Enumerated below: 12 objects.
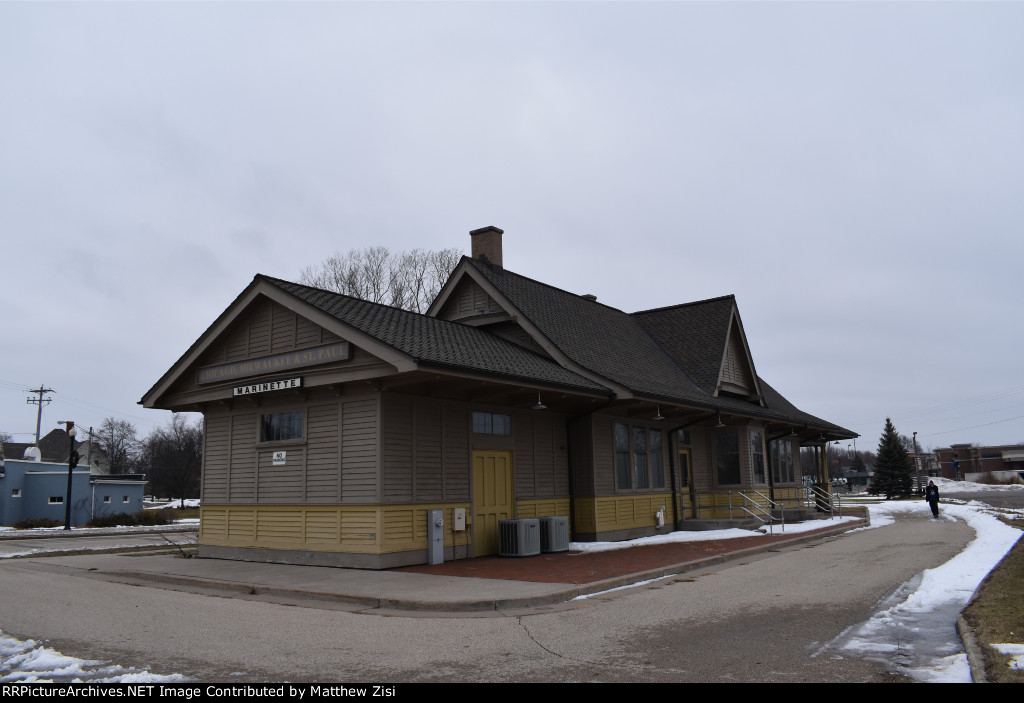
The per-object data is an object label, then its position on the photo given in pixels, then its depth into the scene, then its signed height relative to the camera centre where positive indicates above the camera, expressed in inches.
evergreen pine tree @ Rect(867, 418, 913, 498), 2391.7 -31.3
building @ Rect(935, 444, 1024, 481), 4751.5 -18.6
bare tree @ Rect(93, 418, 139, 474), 3563.0 +163.5
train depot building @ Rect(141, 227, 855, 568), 574.9 +41.5
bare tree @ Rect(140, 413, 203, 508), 3166.8 +67.0
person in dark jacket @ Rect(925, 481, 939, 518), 1155.3 -59.4
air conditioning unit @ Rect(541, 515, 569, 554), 664.4 -58.1
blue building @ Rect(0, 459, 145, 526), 1713.8 -28.5
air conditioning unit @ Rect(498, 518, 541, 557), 628.1 -56.8
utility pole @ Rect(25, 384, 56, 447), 2746.1 +286.7
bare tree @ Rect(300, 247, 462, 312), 1662.2 +418.4
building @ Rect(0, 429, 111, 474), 3161.9 +124.4
